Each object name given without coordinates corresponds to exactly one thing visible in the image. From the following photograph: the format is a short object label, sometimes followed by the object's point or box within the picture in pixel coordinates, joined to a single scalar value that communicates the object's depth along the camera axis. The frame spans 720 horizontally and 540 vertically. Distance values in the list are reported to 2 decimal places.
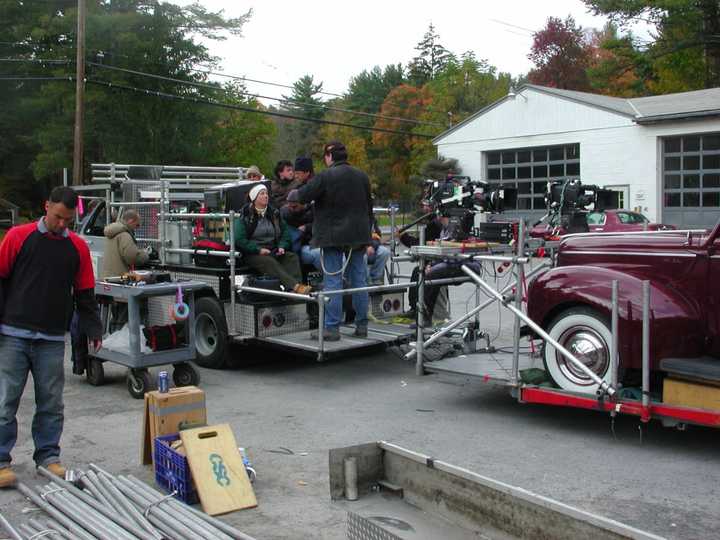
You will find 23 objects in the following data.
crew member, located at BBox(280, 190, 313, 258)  9.52
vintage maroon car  6.16
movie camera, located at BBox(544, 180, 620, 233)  8.09
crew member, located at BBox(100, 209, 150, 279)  9.80
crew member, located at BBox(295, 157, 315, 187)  9.68
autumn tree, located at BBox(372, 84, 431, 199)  64.81
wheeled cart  8.17
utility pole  28.00
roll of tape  8.20
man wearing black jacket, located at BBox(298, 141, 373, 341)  8.54
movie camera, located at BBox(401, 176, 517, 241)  7.74
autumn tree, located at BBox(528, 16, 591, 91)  54.91
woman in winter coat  9.24
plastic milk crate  5.23
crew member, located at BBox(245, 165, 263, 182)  11.61
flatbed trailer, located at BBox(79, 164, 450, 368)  8.67
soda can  5.94
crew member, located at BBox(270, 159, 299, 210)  10.13
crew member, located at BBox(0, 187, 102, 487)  5.69
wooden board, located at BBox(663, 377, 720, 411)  5.79
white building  28.97
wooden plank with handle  5.12
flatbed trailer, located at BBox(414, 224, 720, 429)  5.92
